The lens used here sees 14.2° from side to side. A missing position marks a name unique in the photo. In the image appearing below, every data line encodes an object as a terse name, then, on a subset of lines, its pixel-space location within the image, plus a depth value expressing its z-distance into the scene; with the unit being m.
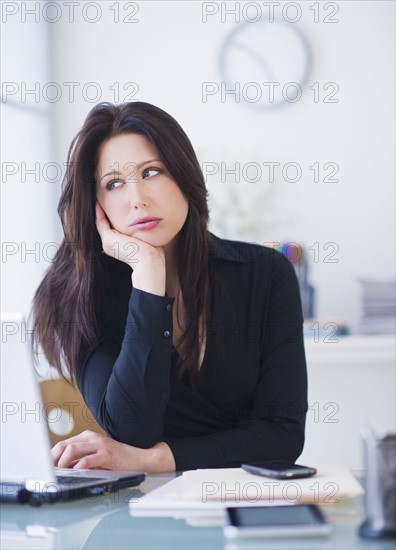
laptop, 2.14
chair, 2.98
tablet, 2.03
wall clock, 4.11
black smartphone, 2.23
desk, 2.03
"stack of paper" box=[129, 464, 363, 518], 2.14
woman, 2.57
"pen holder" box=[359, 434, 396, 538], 2.02
